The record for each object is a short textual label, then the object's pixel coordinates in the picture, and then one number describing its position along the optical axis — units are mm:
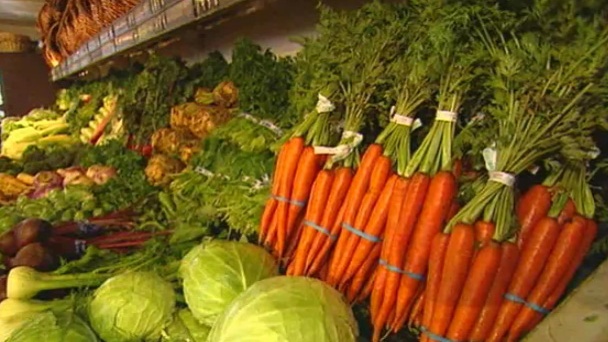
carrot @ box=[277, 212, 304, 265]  1633
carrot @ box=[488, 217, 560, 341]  1126
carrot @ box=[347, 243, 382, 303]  1396
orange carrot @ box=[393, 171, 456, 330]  1218
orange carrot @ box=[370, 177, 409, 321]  1302
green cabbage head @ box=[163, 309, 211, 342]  1470
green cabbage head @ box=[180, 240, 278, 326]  1412
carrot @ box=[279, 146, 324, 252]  1558
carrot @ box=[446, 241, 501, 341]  1111
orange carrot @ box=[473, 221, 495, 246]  1131
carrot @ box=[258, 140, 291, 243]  1655
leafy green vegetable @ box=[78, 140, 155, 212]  2910
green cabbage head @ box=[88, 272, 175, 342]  1532
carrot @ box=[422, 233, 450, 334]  1188
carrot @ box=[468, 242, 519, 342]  1119
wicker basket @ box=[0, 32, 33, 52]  8250
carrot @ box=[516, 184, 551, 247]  1149
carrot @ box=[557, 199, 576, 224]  1123
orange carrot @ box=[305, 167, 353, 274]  1474
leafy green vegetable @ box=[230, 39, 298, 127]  2333
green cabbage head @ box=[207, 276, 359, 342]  1126
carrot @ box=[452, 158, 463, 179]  1272
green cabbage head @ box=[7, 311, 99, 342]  1438
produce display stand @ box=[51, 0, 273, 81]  2043
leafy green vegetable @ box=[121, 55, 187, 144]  3379
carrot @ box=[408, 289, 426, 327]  1296
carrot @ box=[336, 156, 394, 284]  1364
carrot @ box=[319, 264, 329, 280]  1535
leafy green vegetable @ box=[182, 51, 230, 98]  3133
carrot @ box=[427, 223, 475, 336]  1137
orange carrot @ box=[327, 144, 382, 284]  1391
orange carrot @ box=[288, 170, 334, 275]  1498
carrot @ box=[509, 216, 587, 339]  1103
